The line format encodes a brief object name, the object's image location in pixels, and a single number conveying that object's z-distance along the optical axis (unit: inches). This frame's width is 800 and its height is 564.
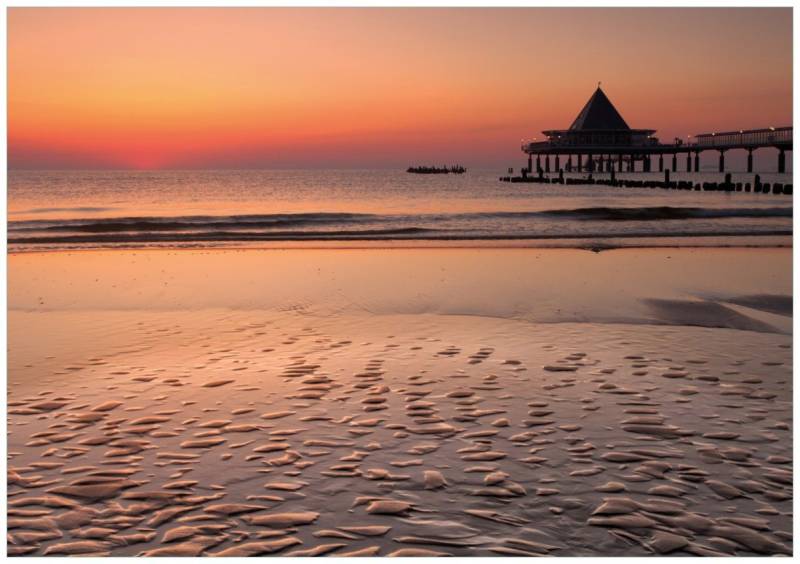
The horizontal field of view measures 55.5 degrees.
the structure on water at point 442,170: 6555.1
